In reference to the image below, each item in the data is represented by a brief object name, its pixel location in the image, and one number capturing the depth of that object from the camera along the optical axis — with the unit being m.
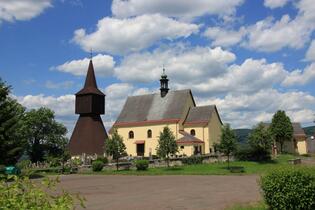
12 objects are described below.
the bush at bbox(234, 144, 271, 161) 46.94
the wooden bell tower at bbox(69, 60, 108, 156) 65.19
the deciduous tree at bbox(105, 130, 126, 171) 44.62
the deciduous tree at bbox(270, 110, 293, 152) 65.94
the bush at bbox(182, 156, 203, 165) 45.47
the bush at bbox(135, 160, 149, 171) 40.76
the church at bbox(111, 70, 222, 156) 59.62
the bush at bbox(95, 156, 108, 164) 48.12
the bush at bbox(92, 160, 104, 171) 41.81
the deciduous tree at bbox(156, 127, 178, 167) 42.44
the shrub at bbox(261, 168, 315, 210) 11.68
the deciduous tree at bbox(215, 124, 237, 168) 41.22
